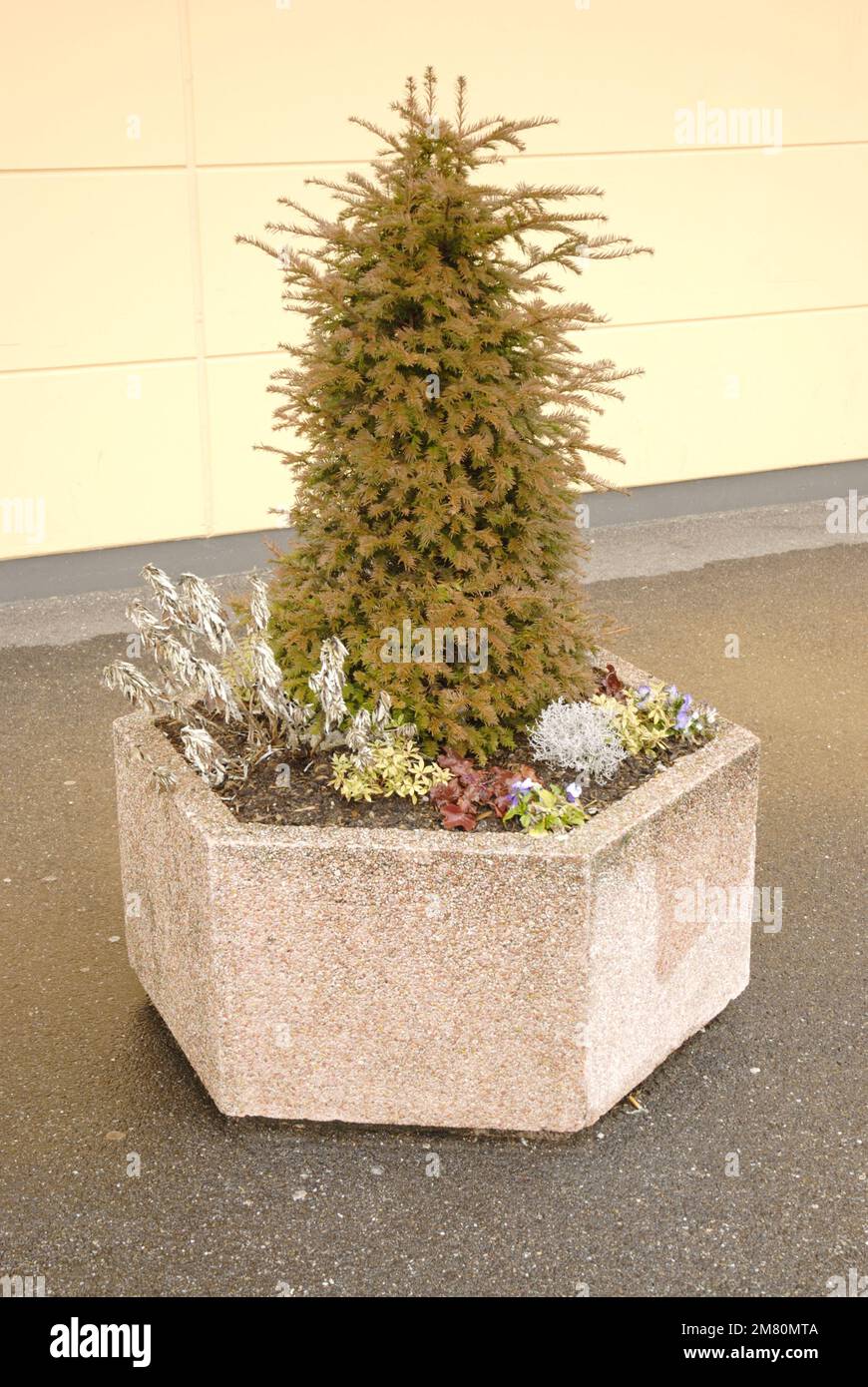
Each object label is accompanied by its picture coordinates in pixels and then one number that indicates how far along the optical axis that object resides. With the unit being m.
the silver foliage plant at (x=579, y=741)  3.62
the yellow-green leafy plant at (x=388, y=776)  3.51
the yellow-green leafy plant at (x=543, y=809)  3.37
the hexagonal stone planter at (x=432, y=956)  3.25
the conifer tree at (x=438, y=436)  3.46
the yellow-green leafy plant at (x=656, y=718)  3.81
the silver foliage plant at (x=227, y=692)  3.53
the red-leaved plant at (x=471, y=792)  3.38
